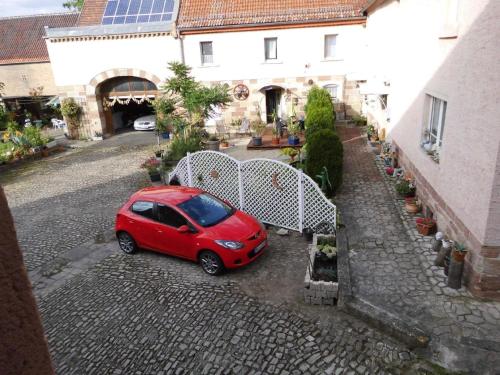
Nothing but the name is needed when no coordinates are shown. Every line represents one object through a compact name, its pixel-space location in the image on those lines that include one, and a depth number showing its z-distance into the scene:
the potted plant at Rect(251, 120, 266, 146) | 18.50
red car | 7.93
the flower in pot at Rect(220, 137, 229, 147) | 19.62
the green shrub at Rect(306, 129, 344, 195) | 10.55
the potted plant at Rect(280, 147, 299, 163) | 13.67
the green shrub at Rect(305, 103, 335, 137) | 14.39
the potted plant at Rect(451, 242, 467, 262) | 6.48
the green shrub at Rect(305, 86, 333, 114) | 16.61
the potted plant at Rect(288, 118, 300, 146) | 17.86
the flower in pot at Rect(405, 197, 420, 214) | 9.70
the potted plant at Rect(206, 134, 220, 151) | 18.12
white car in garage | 26.08
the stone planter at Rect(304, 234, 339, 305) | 6.78
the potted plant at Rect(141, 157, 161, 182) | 14.20
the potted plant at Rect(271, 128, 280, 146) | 18.39
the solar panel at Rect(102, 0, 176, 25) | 21.81
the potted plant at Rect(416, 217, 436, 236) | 8.50
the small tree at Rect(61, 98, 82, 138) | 22.83
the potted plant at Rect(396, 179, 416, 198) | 10.46
